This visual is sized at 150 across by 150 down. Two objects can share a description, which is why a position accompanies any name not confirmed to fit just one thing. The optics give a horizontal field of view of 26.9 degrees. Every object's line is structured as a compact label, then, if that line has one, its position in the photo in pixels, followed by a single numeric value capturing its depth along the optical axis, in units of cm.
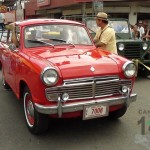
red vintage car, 420
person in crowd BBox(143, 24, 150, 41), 1478
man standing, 633
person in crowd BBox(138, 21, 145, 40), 1578
